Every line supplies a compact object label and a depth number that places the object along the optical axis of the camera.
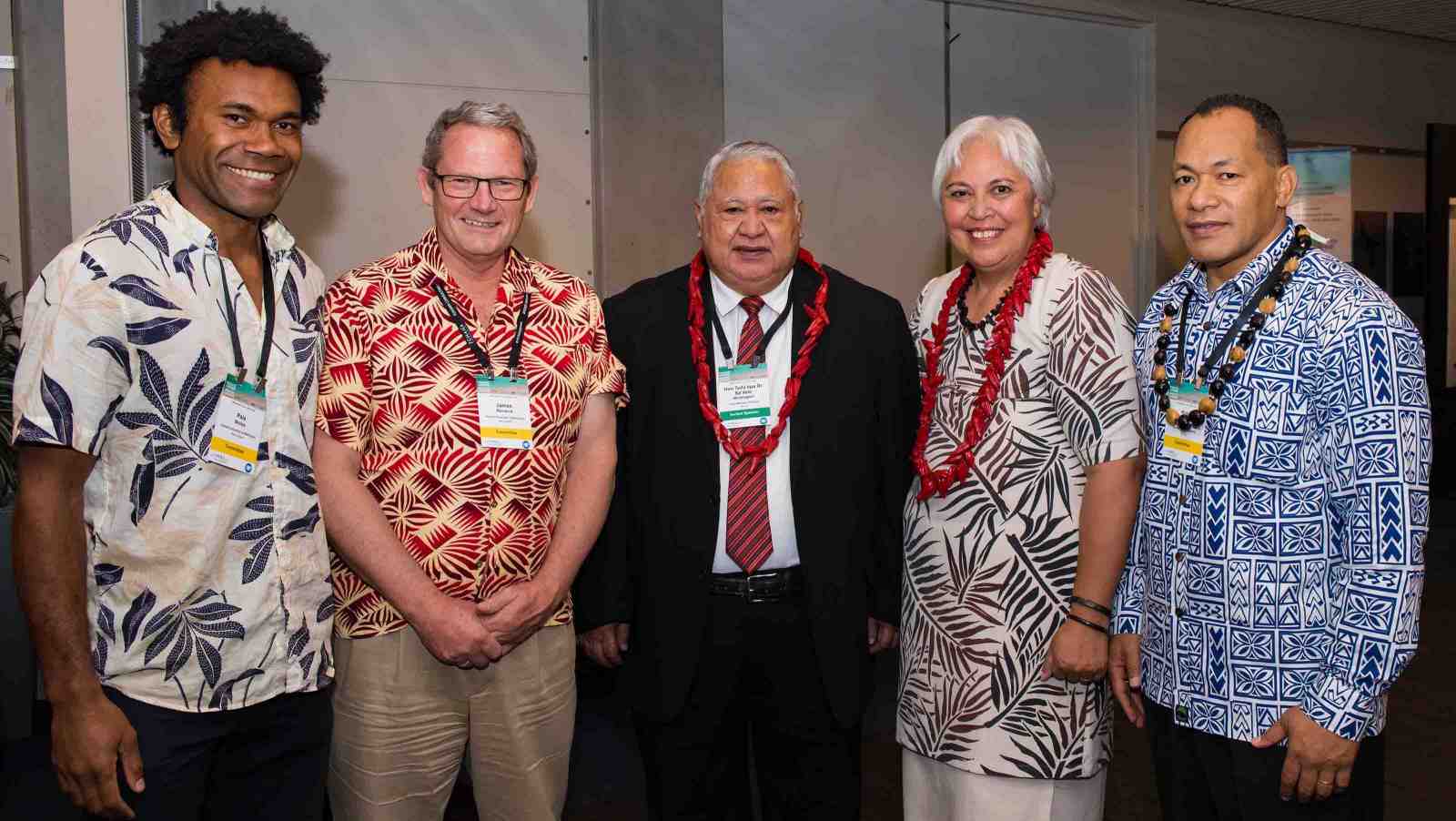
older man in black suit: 2.30
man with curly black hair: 1.59
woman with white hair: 2.07
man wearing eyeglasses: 1.97
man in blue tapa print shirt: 1.69
